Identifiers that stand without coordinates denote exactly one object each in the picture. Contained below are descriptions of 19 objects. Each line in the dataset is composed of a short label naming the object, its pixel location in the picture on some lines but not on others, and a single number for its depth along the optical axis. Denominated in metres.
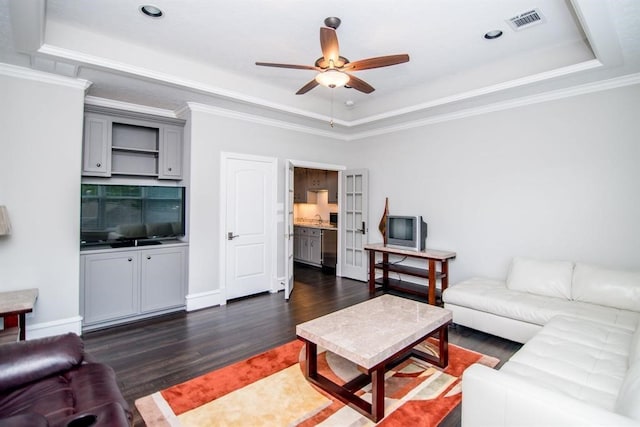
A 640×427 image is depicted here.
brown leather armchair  1.42
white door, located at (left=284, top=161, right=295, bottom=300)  4.90
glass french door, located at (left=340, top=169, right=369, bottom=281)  5.90
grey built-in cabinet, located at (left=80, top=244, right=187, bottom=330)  3.63
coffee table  2.14
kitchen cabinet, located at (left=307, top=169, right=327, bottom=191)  7.41
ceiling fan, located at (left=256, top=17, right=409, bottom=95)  2.45
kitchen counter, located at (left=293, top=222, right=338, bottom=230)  6.82
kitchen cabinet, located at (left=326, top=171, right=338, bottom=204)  6.95
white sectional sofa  1.44
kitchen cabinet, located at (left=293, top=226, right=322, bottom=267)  7.03
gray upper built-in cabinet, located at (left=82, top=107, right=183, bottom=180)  3.87
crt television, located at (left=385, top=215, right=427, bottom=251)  4.78
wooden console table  4.43
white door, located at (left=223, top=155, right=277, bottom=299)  4.71
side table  2.69
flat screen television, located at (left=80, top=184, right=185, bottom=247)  3.70
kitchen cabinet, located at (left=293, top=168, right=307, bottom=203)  8.05
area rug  2.12
